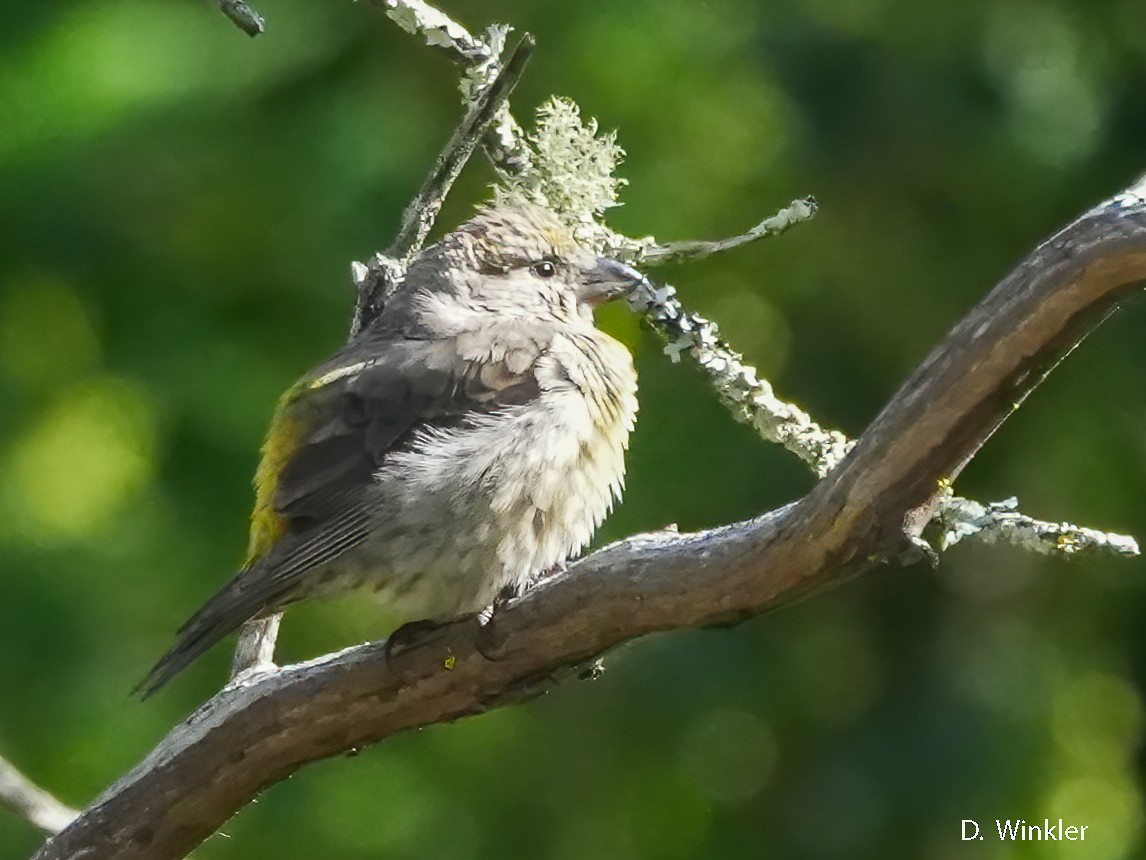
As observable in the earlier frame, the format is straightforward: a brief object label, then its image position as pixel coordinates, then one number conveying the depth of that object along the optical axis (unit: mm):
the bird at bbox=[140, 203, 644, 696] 7062
